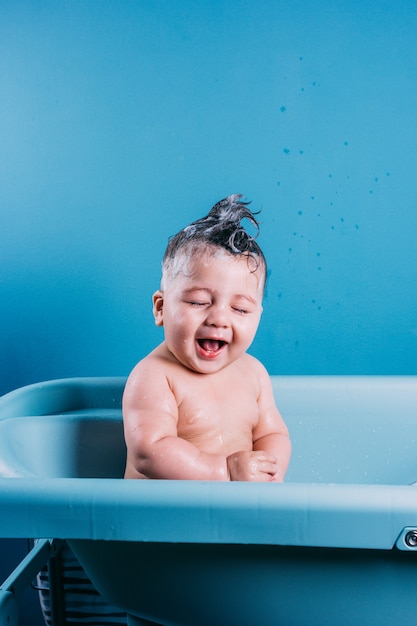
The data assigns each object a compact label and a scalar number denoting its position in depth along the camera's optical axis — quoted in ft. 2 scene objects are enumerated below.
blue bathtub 2.21
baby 3.19
